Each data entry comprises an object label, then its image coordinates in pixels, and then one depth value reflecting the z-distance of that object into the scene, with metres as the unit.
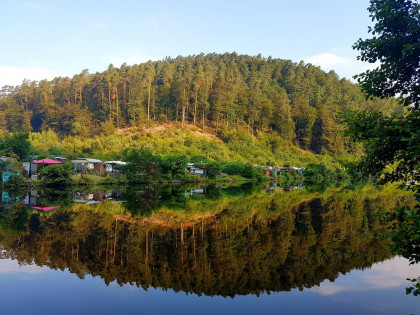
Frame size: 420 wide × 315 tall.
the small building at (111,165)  46.33
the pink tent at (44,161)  38.03
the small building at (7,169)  33.72
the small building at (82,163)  45.41
